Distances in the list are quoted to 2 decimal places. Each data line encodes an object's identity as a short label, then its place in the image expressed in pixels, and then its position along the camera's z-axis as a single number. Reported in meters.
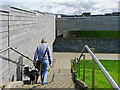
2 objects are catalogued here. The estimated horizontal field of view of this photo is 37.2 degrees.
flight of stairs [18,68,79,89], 3.93
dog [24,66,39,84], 4.62
